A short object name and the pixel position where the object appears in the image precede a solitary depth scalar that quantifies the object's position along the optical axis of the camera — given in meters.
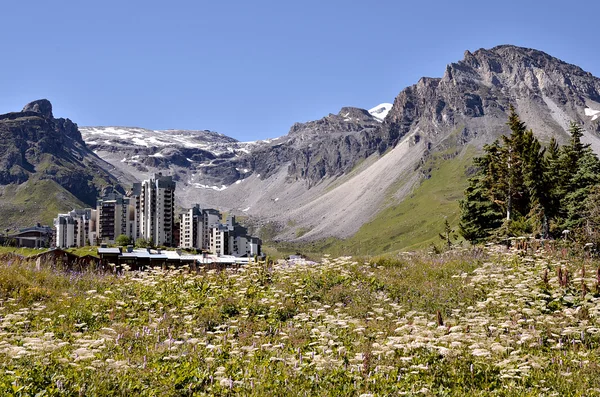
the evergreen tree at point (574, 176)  46.59
